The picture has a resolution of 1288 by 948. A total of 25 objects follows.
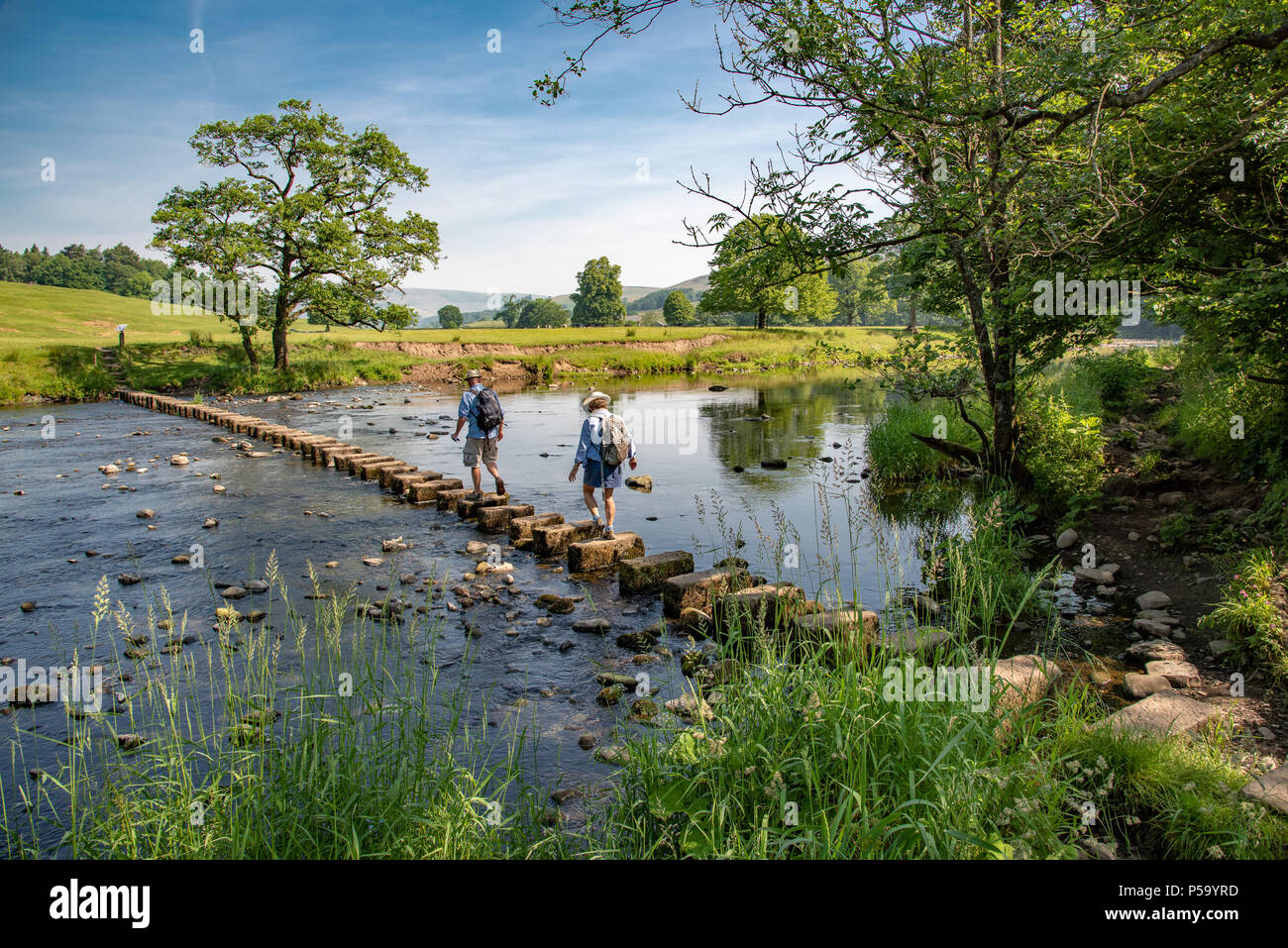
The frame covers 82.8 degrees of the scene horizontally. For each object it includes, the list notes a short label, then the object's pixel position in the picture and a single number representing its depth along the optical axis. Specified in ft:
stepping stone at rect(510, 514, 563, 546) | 38.32
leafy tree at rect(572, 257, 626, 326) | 406.21
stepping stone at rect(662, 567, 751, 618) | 27.17
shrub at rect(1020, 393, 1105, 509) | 38.17
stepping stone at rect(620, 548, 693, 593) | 30.58
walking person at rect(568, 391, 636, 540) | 36.68
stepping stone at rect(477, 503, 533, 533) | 40.22
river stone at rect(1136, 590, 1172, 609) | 27.45
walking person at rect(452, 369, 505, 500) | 43.47
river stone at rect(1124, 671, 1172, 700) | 20.79
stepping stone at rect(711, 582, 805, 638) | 23.04
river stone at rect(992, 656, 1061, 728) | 15.89
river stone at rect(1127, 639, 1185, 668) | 23.18
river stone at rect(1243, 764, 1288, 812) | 13.41
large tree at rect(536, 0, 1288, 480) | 23.62
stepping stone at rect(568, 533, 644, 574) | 33.76
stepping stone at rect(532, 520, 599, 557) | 36.22
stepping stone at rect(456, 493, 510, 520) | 42.91
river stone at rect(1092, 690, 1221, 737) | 16.37
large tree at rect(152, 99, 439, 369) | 113.91
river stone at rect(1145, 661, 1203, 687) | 21.17
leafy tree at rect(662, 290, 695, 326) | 386.11
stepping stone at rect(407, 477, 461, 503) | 47.11
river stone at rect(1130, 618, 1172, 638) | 25.18
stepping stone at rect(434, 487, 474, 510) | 45.34
